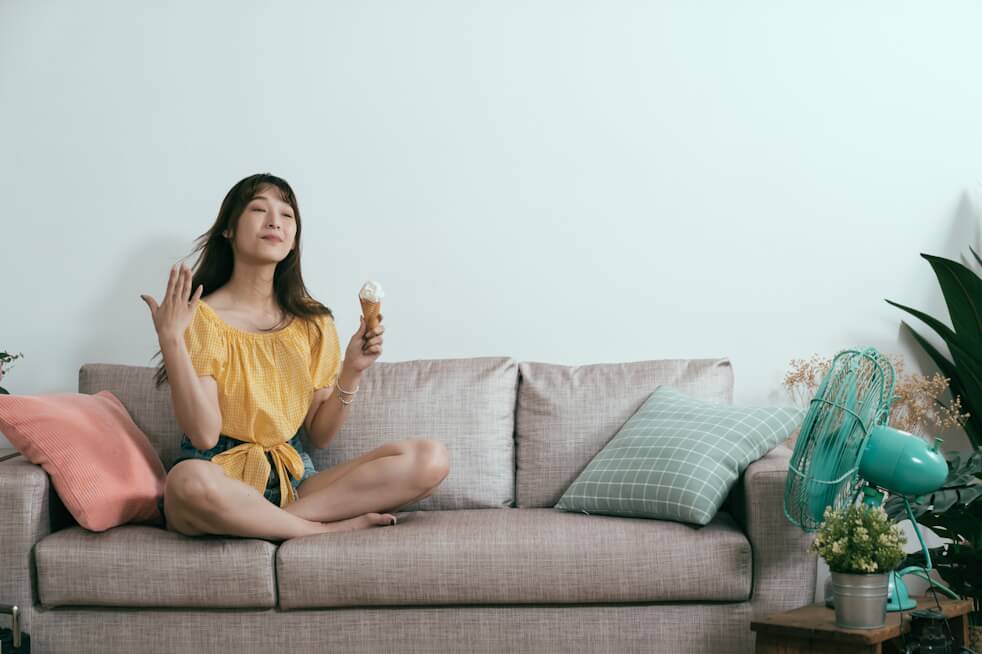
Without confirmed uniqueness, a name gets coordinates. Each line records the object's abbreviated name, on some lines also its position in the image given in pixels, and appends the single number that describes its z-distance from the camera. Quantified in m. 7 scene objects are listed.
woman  2.31
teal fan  2.08
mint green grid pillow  2.35
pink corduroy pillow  2.34
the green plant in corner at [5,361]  3.05
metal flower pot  2.01
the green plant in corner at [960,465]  2.26
